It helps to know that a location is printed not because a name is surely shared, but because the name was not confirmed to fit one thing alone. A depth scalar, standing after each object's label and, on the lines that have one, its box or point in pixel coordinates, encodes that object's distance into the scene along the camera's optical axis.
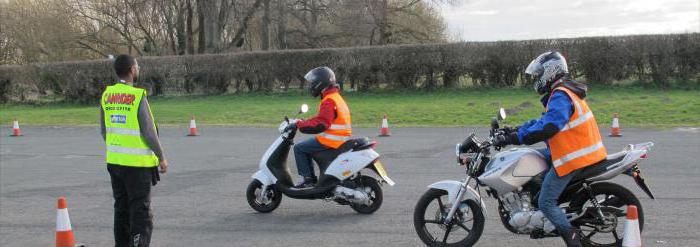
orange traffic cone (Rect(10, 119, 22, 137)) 19.44
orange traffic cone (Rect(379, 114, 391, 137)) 16.52
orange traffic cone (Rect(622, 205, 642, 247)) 5.05
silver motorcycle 5.56
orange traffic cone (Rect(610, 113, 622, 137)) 14.96
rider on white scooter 7.57
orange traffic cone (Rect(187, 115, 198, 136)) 18.18
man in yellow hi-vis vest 5.79
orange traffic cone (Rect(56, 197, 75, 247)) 6.18
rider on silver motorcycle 5.39
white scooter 7.59
